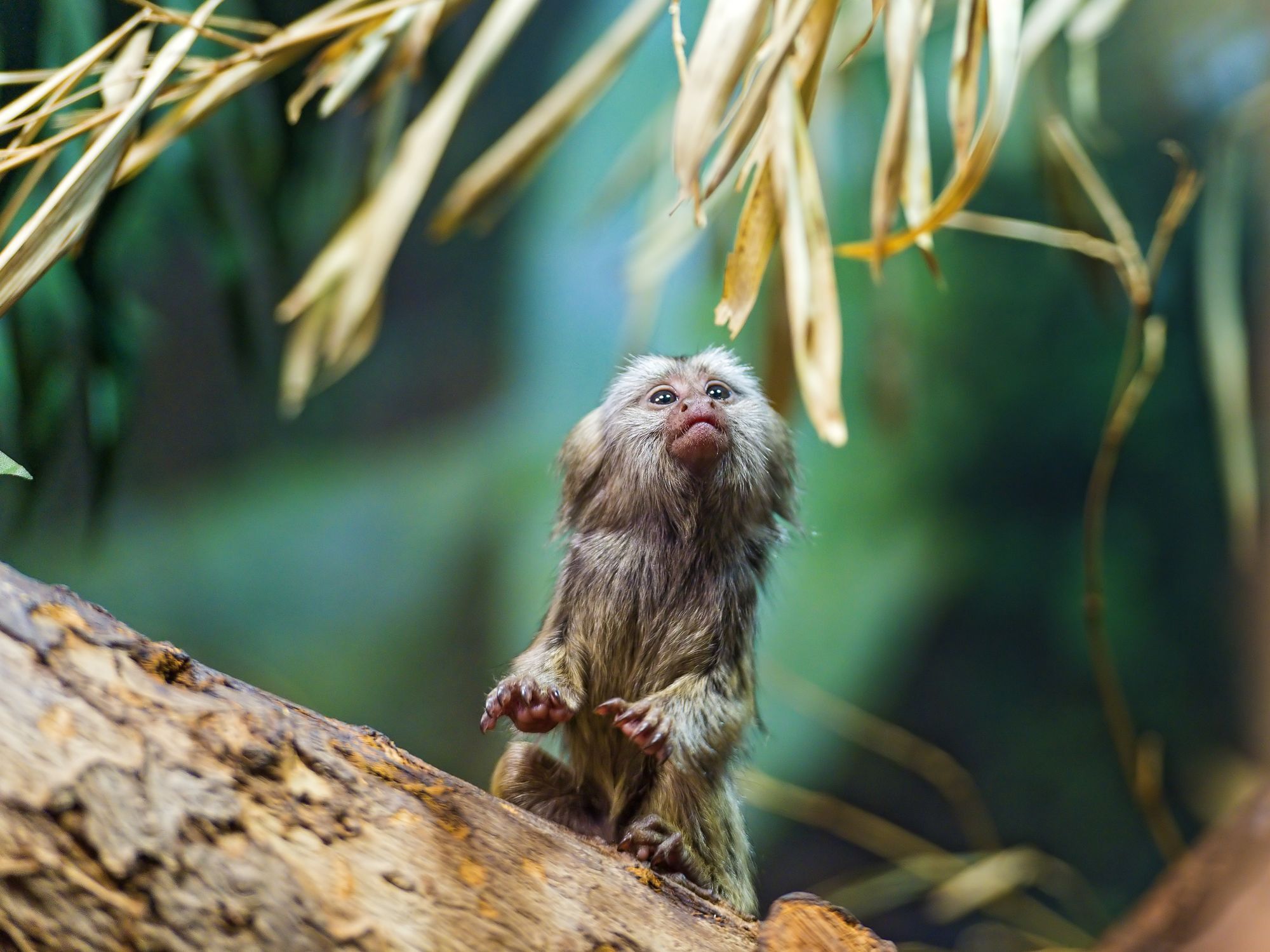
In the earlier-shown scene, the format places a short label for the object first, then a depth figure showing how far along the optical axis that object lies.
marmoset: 2.05
